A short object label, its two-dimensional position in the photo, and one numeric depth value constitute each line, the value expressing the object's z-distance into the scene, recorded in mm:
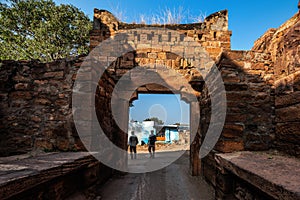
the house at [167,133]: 17938
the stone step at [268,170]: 1027
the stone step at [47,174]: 1144
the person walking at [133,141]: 7067
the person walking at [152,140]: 7509
